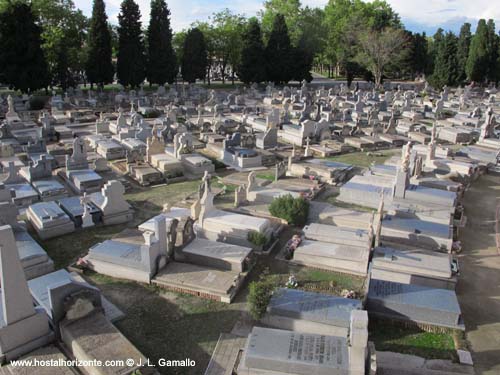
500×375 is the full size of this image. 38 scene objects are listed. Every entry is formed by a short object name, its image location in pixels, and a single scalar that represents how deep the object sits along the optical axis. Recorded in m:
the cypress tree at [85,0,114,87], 44.88
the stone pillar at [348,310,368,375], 7.19
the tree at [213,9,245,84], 57.97
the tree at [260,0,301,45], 63.00
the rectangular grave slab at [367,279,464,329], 9.16
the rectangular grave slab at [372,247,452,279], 10.84
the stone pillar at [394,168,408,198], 15.41
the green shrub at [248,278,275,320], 8.98
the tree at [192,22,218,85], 57.53
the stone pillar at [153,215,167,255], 10.98
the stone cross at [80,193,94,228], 13.90
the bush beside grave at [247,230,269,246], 12.27
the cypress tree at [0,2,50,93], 38.78
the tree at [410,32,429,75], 68.50
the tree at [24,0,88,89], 44.53
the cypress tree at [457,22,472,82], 56.12
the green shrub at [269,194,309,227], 13.95
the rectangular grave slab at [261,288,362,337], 8.77
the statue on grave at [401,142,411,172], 15.53
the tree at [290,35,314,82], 56.18
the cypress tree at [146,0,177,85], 49.41
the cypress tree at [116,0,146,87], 46.81
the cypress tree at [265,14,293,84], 55.06
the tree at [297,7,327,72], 59.97
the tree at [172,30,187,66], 56.79
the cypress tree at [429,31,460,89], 54.03
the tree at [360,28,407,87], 52.34
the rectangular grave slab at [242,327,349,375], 7.21
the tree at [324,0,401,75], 57.97
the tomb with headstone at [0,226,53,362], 7.75
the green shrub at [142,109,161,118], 33.47
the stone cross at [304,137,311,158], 22.88
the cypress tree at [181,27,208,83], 52.94
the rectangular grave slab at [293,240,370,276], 11.37
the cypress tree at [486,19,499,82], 56.25
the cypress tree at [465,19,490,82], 55.47
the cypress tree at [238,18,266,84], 53.34
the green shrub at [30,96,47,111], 35.53
